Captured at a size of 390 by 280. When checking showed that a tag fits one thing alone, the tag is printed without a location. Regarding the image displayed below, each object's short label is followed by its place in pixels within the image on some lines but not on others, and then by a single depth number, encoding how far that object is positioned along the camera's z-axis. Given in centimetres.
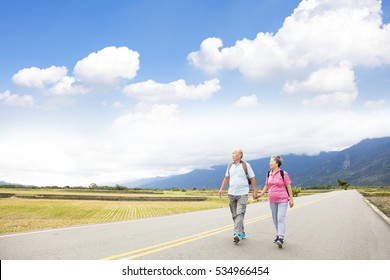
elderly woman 843
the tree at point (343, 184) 17570
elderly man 874
